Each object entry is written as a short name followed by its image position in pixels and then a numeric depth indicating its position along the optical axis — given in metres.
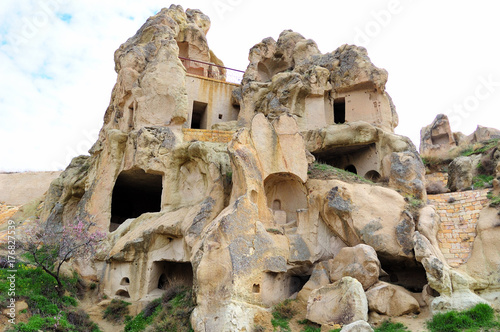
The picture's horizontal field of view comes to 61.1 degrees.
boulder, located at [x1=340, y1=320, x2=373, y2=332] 9.60
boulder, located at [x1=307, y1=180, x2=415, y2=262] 12.30
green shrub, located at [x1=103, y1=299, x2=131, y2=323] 14.07
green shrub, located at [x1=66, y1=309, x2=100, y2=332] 13.00
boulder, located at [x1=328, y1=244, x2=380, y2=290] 11.53
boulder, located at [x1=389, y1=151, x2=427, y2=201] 14.56
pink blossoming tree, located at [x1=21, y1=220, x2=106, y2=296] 14.08
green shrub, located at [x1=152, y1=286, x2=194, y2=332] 11.95
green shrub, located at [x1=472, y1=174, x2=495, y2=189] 15.24
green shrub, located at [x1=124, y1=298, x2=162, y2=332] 13.16
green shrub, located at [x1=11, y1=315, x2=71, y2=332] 11.26
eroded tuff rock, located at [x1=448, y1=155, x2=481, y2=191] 16.86
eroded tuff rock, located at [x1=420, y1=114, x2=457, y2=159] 28.19
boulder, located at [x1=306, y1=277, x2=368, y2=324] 10.57
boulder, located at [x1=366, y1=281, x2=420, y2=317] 11.04
